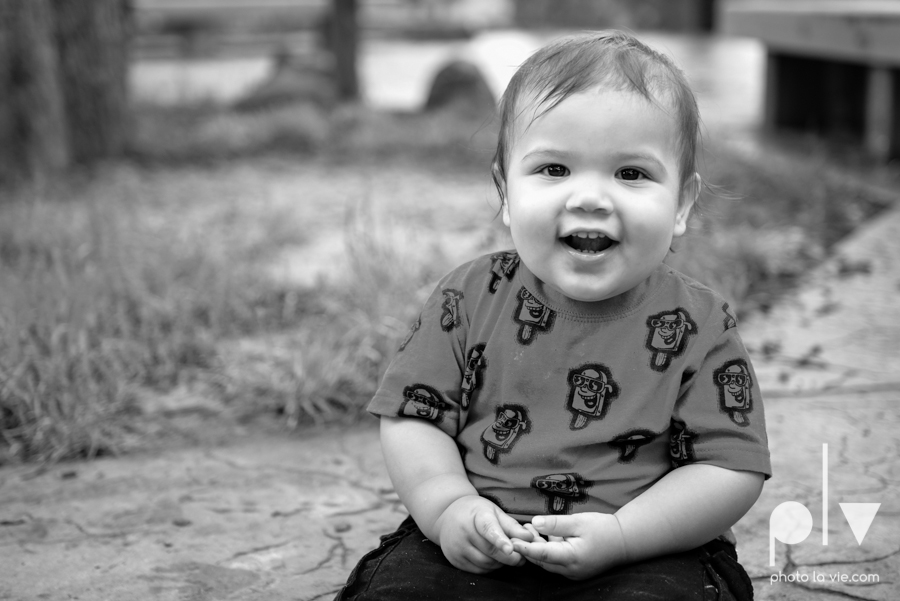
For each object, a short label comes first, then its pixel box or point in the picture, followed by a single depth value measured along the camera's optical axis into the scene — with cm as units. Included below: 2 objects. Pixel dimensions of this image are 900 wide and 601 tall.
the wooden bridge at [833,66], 516
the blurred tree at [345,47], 779
